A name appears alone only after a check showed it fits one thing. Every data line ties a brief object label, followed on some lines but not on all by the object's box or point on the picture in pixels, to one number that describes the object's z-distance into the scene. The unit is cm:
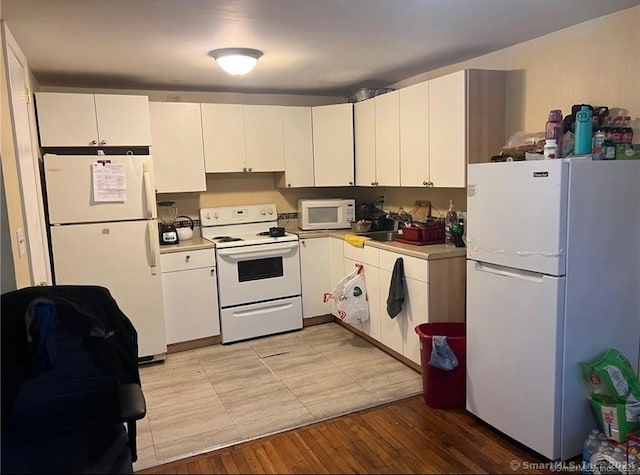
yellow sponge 390
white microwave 457
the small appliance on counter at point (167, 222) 407
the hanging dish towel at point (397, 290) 337
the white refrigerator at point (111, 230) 339
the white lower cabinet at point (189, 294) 383
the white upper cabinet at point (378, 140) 387
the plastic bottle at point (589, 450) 221
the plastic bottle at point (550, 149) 236
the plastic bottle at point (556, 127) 248
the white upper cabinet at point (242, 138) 417
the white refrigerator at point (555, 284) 220
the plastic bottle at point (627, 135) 240
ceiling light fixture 305
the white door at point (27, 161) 252
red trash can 288
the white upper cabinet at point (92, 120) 339
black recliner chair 167
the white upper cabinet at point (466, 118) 317
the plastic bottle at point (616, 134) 239
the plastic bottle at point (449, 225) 348
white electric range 403
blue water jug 240
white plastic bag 390
